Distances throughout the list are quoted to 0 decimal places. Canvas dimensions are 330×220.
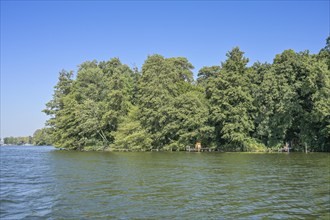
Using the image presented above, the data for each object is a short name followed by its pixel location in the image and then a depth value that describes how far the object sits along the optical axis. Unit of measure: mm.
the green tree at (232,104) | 59281
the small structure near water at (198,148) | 63222
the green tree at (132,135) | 65750
